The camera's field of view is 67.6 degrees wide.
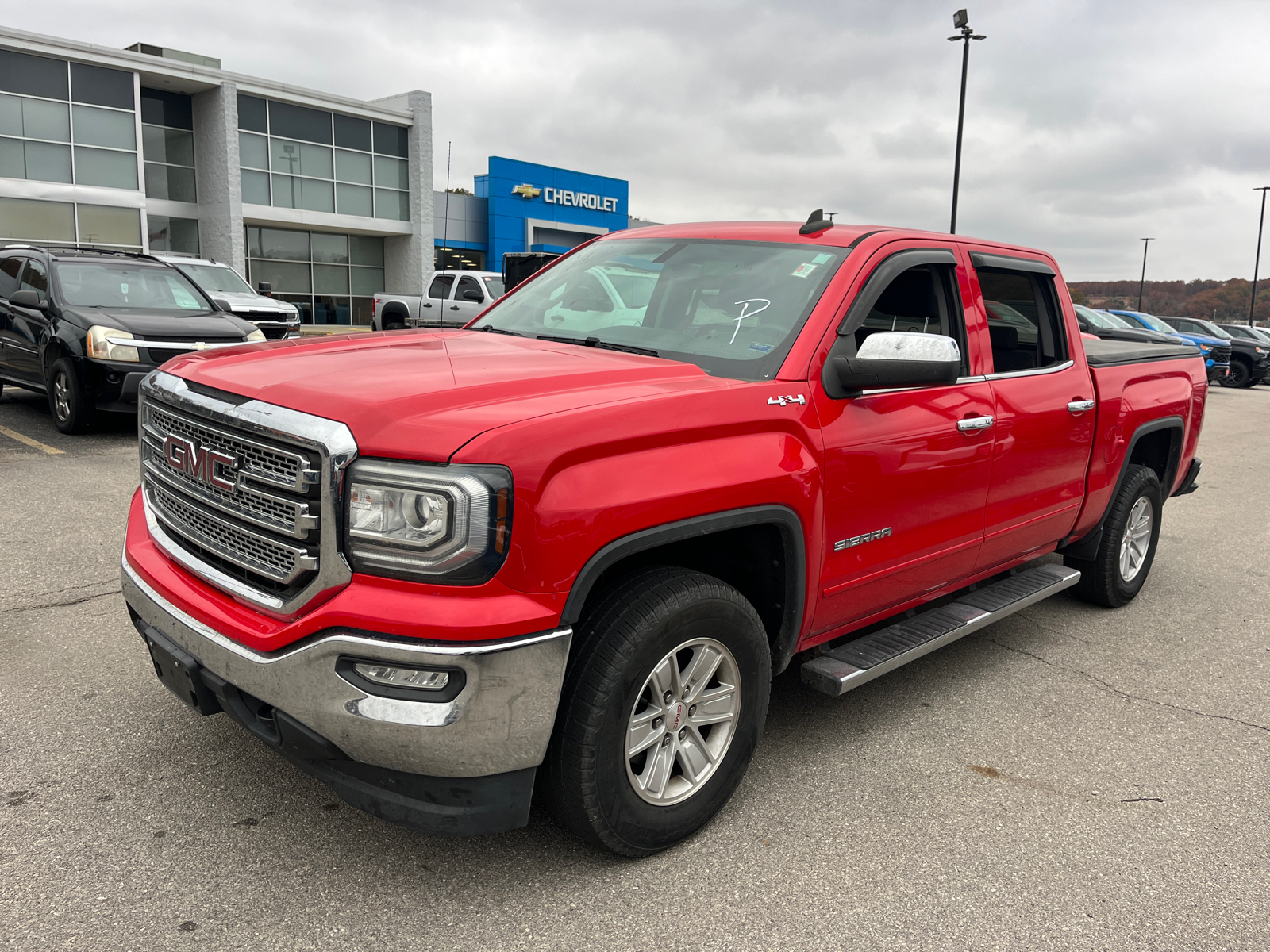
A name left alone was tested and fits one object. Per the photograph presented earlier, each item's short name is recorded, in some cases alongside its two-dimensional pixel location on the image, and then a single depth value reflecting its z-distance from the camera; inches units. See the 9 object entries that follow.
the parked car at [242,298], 555.5
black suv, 343.9
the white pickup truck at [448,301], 741.3
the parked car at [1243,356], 1062.4
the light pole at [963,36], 816.9
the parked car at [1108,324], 614.9
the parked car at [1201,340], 943.0
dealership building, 943.7
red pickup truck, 89.4
